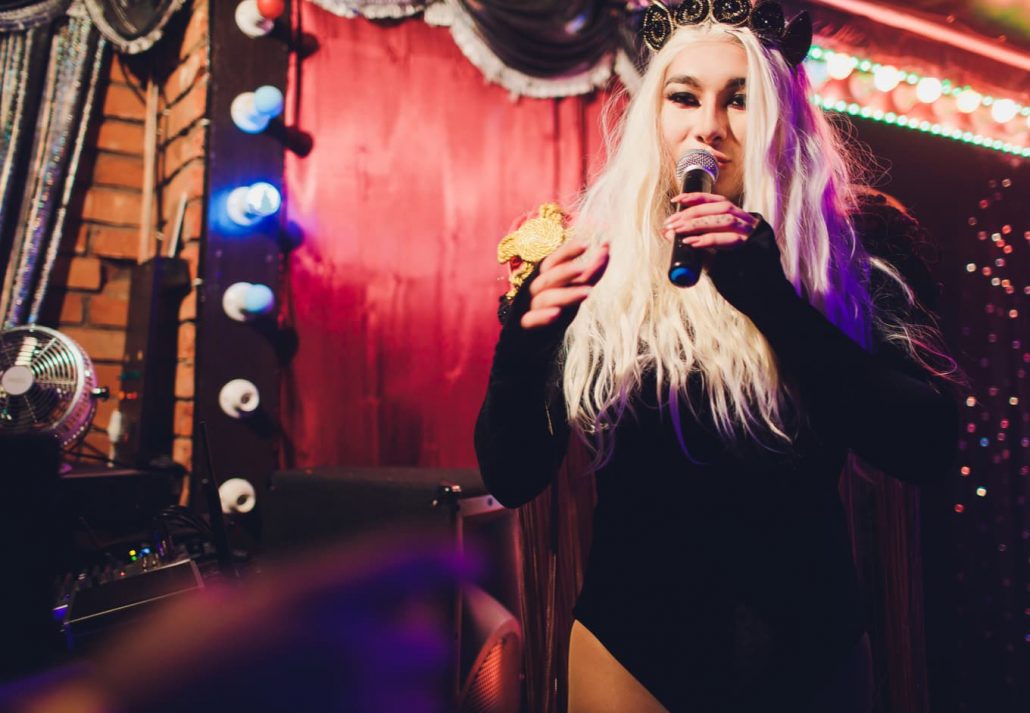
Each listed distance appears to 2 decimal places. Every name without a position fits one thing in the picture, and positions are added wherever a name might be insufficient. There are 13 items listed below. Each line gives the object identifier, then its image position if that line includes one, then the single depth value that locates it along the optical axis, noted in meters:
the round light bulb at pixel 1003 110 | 3.68
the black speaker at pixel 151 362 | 2.16
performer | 0.79
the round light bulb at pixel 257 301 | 2.25
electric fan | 1.79
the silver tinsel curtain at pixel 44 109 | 2.32
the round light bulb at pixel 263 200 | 2.26
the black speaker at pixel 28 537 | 0.80
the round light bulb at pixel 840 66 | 3.25
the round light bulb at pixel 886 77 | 3.34
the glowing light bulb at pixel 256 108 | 2.29
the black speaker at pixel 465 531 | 1.46
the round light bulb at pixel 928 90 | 3.43
